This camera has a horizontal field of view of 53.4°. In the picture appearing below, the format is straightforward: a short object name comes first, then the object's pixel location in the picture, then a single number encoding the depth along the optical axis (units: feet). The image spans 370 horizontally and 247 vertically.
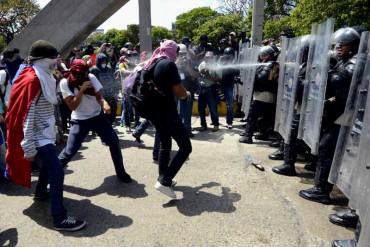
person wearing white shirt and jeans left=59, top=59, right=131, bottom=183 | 13.58
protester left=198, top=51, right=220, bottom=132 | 24.73
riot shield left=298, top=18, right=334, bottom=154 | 12.71
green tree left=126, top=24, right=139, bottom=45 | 204.74
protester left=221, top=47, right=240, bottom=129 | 25.67
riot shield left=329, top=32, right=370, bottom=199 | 9.89
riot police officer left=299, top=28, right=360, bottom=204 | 12.08
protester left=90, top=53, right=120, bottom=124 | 22.32
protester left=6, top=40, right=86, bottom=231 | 11.02
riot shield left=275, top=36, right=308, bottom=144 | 15.66
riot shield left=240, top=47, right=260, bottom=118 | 21.89
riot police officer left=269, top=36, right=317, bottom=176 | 15.63
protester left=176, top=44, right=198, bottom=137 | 23.11
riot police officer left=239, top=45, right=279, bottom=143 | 19.92
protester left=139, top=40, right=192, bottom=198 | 13.01
